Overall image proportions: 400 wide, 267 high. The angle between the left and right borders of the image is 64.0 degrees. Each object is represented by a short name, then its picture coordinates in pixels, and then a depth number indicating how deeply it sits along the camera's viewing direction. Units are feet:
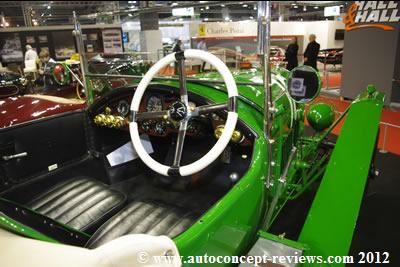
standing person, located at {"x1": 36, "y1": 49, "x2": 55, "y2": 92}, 17.39
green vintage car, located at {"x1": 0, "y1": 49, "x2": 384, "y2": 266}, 4.55
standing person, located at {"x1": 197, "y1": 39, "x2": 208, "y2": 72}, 37.33
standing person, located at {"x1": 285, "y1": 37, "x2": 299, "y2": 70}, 26.83
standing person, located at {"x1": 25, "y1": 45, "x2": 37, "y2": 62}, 31.73
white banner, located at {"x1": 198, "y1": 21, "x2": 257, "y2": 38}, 43.80
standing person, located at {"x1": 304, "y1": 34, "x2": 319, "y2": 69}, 27.68
